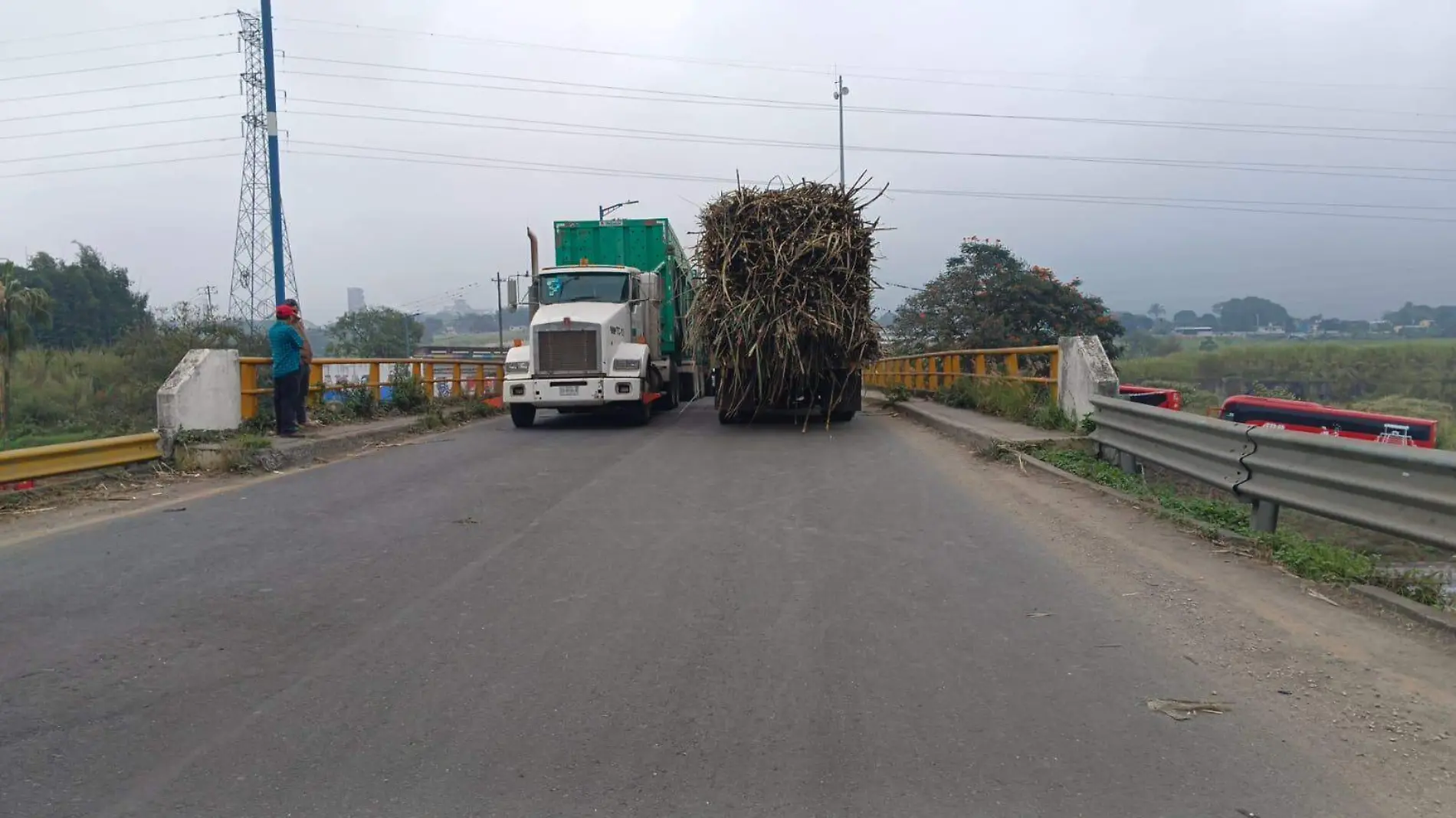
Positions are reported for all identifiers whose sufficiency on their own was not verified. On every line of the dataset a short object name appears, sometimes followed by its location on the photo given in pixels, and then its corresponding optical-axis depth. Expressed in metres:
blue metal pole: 20.70
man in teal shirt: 12.64
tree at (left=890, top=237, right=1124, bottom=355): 28.09
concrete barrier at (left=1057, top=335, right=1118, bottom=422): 11.32
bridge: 3.52
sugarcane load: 15.09
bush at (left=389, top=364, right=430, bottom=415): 17.28
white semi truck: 16.34
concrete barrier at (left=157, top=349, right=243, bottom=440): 11.28
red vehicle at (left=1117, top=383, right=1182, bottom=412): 13.60
